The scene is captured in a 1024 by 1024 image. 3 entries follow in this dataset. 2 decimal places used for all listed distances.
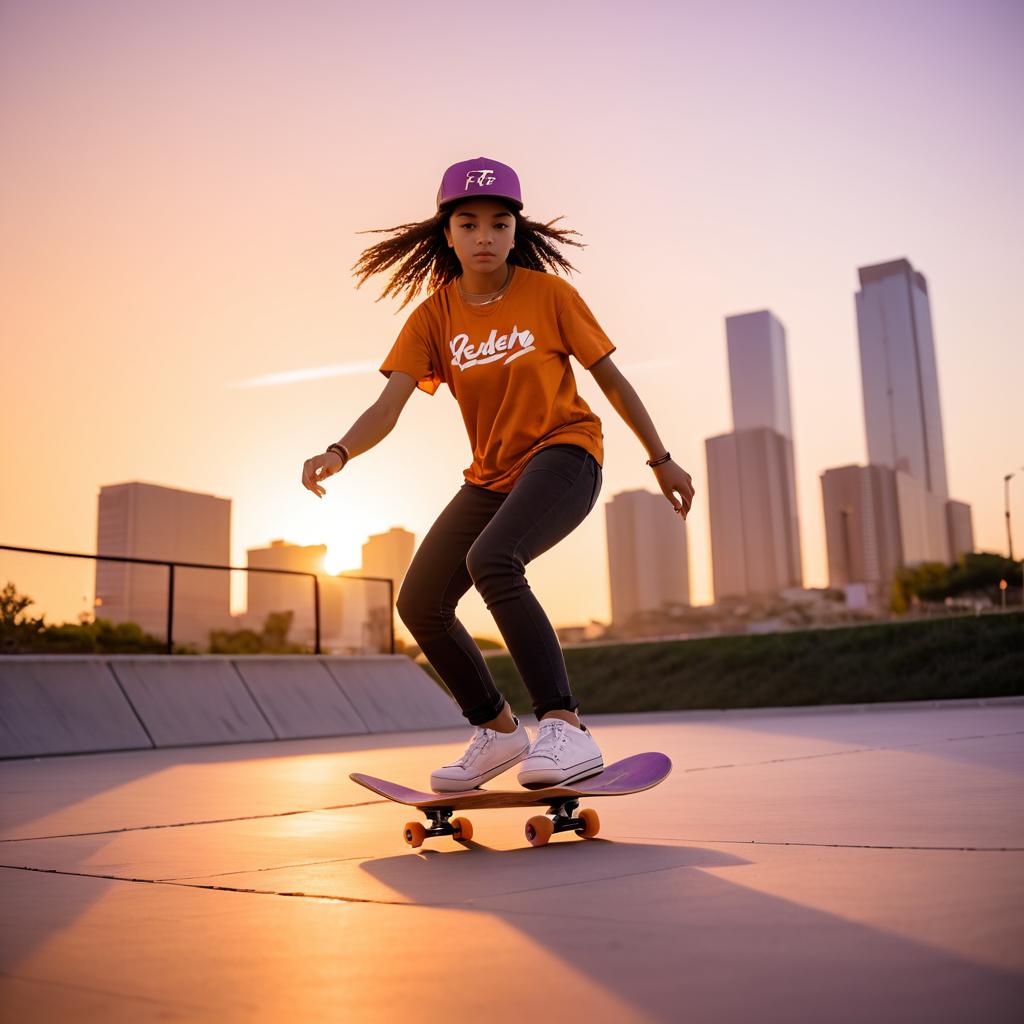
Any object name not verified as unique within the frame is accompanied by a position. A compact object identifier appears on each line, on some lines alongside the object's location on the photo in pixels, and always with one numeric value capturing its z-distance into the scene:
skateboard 3.14
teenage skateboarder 3.47
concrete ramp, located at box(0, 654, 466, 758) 9.80
